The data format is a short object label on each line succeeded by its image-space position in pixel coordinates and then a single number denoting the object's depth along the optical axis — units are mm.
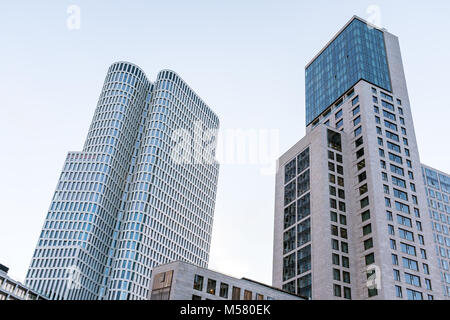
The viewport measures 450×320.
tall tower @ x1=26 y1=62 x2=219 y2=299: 166125
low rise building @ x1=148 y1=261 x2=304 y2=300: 77250
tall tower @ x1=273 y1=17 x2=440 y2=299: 94688
